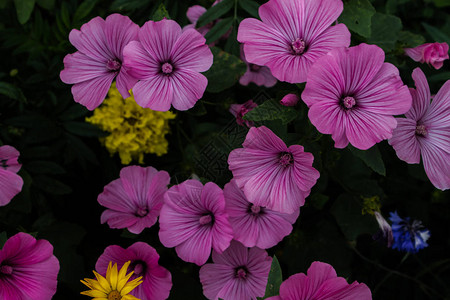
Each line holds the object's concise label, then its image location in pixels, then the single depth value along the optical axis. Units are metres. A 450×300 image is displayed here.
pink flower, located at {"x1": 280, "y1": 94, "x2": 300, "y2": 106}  0.90
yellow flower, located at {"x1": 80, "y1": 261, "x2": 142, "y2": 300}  0.85
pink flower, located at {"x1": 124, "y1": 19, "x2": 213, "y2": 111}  0.91
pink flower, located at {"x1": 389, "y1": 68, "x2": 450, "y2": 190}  0.90
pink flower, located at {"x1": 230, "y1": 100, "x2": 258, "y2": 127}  1.03
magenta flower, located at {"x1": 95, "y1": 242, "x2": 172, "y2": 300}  0.99
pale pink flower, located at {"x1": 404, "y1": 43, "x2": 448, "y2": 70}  0.99
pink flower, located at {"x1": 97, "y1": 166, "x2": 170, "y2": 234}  1.09
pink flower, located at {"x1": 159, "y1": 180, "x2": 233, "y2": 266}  0.96
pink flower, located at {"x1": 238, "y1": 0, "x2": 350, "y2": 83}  0.87
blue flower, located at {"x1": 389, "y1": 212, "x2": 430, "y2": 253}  1.28
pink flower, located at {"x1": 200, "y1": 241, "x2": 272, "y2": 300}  1.02
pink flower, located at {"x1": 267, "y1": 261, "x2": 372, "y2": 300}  0.81
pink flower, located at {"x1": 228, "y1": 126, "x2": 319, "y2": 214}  0.89
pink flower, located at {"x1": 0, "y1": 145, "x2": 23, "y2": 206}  1.02
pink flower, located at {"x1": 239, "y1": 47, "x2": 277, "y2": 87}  1.30
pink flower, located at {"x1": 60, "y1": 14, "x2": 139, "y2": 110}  0.94
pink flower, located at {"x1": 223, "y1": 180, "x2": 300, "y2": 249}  0.99
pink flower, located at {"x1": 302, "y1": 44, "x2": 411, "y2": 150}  0.82
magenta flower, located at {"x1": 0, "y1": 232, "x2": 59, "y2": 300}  0.94
